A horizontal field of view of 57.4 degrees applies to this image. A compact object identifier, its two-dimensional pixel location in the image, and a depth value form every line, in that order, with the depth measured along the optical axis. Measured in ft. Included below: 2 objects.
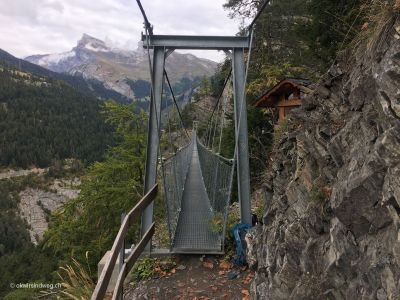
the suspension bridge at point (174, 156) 13.08
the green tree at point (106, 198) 35.50
